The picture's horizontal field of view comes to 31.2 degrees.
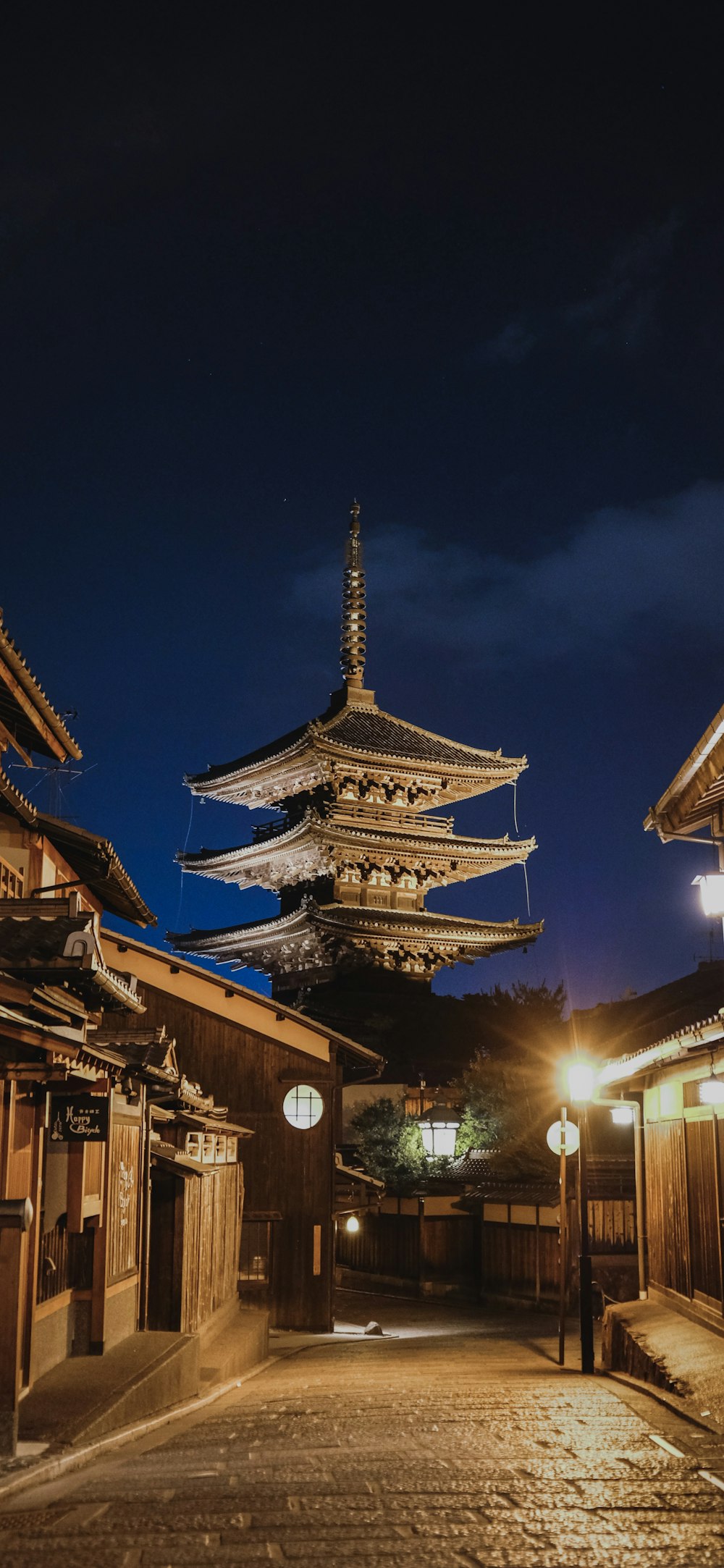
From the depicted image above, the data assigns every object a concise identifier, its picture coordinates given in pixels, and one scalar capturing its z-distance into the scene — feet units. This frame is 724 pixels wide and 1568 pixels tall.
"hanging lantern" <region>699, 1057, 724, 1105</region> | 43.29
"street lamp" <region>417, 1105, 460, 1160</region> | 112.47
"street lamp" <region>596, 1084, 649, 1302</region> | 59.62
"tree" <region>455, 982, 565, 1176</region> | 106.83
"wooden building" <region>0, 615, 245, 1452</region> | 32.50
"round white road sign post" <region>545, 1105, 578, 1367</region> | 54.53
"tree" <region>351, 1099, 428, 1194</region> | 114.11
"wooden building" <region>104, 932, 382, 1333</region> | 83.35
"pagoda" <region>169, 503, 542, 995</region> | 138.10
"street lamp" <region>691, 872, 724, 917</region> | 47.73
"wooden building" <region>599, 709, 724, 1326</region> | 44.24
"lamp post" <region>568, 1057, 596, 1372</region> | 49.16
